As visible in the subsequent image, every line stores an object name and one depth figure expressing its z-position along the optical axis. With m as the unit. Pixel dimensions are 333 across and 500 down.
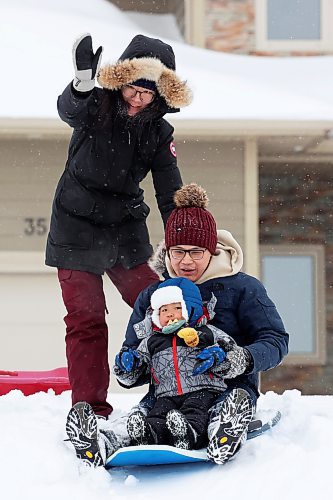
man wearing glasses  7.31
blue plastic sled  6.45
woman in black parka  8.31
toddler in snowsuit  6.86
